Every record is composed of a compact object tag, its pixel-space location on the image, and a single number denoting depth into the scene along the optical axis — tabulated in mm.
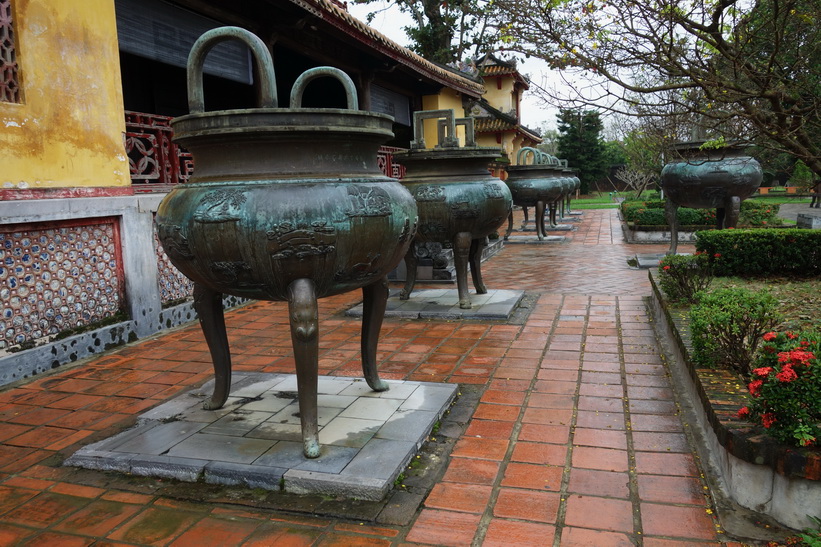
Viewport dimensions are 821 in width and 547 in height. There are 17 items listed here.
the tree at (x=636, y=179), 29344
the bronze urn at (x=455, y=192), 5793
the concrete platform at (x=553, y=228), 15914
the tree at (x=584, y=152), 39219
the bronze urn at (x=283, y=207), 2699
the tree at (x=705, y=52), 3332
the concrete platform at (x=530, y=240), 13656
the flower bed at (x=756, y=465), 2275
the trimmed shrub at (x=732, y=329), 3316
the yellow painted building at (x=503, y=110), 23922
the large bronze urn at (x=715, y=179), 7508
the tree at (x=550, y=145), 50875
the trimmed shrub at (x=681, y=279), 5172
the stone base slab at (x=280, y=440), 2723
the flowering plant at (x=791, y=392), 2295
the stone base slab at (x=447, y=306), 6047
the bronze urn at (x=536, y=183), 12547
